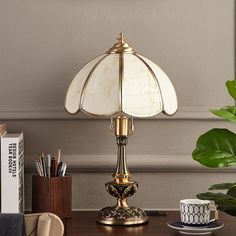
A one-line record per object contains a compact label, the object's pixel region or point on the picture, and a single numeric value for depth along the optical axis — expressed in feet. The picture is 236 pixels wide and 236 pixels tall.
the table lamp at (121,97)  8.40
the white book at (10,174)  8.48
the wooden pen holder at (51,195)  8.69
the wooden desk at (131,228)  8.24
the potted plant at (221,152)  8.31
